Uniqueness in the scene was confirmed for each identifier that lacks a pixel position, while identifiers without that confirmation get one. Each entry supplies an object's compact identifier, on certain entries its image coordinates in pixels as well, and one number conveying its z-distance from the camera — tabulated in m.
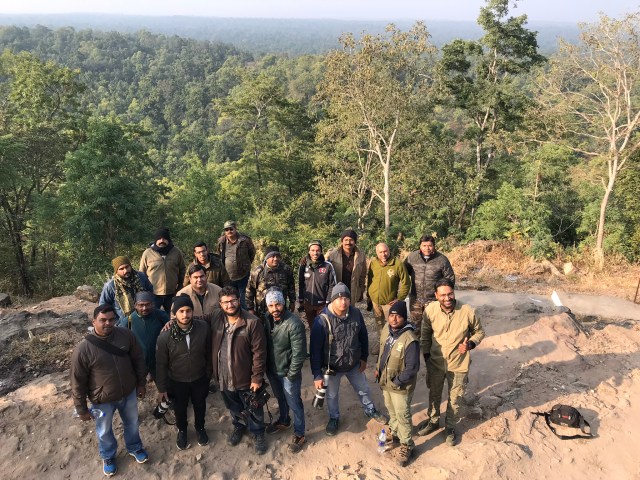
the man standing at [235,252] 6.09
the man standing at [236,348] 3.87
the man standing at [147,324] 4.11
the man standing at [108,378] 3.60
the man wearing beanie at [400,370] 3.95
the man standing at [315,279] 5.27
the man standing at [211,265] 5.16
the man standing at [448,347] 4.19
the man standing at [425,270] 5.24
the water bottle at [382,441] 4.30
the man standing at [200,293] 4.50
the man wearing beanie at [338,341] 4.13
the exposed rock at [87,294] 8.27
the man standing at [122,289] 4.64
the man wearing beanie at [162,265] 5.29
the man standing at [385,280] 5.34
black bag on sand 4.51
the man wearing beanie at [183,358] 3.88
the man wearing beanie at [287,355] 3.92
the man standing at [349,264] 5.64
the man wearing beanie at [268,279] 5.07
